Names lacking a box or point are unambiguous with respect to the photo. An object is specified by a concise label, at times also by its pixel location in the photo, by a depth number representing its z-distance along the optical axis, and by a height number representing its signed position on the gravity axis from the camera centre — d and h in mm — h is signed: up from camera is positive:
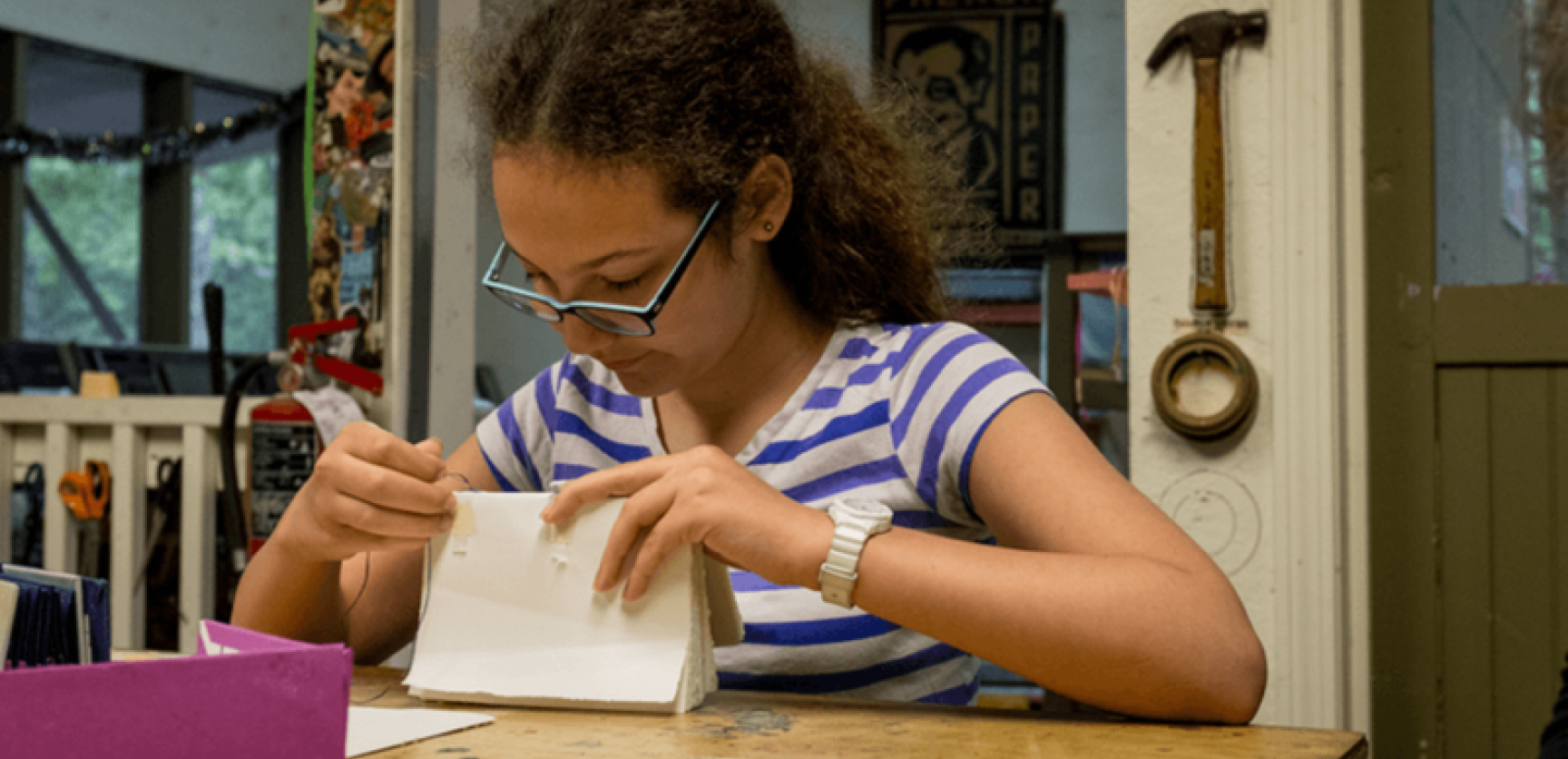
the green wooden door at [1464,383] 1953 +11
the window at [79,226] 5379 +728
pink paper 528 -147
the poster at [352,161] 2217 +420
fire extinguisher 2123 -118
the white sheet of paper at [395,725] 764 -224
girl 845 -36
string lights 4398 +926
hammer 1953 +388
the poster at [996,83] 4254 +1080
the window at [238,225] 5559 +750
